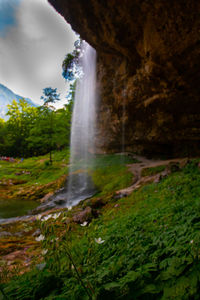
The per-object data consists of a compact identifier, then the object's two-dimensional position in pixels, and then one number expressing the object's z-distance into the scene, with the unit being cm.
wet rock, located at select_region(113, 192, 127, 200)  565
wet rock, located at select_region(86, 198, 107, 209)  540
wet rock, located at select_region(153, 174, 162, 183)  576
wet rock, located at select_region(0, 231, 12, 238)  405
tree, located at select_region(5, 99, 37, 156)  2367
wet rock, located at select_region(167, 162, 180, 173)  612
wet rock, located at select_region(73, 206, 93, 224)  414
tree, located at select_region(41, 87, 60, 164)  1316
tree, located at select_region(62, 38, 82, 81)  1324
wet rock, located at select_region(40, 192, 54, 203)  794
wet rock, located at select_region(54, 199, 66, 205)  715
